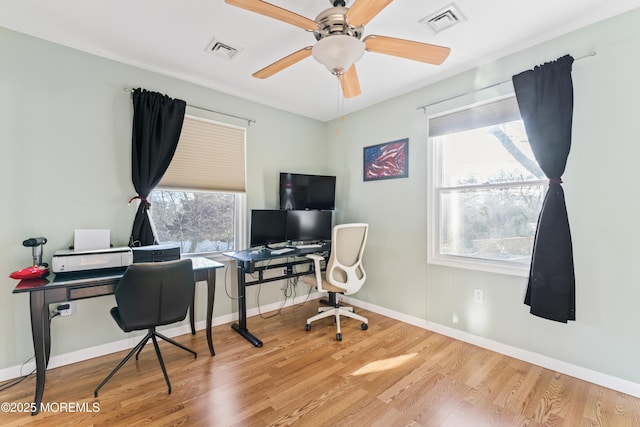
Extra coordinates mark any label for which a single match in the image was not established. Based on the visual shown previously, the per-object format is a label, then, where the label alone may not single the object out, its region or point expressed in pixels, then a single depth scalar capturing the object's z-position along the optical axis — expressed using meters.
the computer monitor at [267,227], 3.16
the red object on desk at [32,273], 1.83
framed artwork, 3.19
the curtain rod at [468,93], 2.06
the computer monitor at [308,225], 3.44
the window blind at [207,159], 2.84
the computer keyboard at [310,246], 3.45
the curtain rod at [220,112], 2.55
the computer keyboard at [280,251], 3.08
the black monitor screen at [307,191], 3.55
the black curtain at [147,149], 2.54
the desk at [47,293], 1.77
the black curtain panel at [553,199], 2.08
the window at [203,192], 2.82
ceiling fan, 1.46
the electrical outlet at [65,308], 2.25
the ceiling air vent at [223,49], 2.29
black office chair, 1.88
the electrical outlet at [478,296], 2.60
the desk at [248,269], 2.77
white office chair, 2.84
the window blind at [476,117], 2.41
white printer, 1.96
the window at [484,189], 2.38
